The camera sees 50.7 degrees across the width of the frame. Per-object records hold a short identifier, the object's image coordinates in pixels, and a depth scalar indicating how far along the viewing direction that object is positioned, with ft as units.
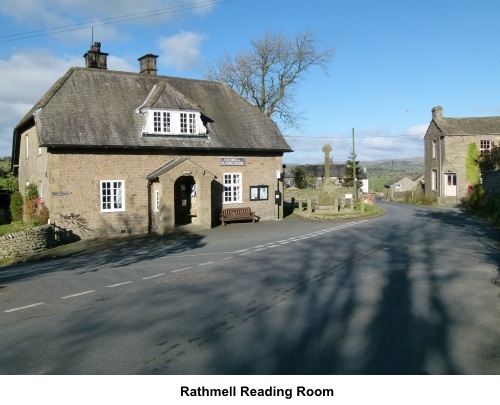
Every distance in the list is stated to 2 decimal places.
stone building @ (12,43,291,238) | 82.58
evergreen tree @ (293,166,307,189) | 217.36
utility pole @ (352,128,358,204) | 162.57
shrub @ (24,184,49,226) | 82.07
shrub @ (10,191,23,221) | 104.94
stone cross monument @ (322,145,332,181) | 127.75
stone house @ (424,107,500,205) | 158.30
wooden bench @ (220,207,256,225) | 95.71
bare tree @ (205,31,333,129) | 153.48
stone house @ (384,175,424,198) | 309.26
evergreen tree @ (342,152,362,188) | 213.32
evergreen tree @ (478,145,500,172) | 138.31
